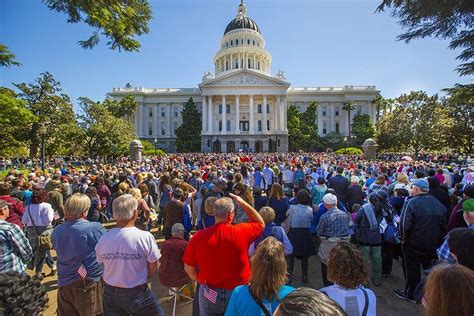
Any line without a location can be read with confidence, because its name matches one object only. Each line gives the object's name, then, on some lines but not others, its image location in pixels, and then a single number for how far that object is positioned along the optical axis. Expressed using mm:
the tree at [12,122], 18719
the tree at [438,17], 7316
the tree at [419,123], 33875
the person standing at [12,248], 3439
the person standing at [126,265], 2957
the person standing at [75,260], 3387
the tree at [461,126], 33319
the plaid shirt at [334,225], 4859
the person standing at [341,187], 8520
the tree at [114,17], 4961
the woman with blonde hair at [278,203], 6316
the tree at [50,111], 30562
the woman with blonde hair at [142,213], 6249
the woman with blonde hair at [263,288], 2137
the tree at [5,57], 14391
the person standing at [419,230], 4629
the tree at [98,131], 26703
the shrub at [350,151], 44938
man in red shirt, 2840
